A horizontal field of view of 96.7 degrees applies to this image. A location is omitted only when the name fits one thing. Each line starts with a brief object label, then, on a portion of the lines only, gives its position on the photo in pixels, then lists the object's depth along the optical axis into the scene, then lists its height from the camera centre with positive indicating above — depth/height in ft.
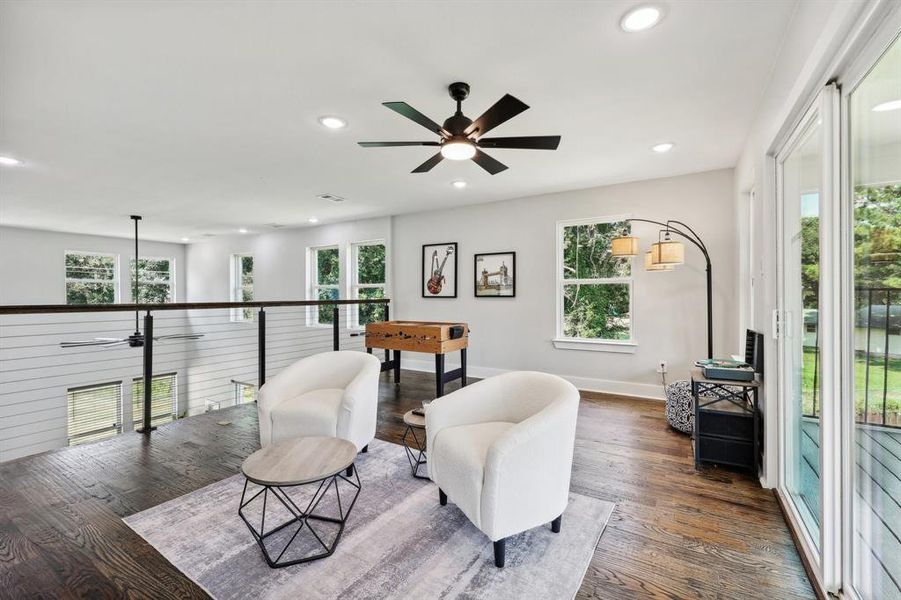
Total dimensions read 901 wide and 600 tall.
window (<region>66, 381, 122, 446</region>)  22.65 -6.64
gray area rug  5.43 -3.90
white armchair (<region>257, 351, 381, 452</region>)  8.67 -2.33
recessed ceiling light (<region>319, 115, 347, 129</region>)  9.59 +4.29
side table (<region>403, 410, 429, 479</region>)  8.46 -3.72
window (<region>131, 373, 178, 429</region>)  26.21 -6.84
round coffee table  5.62 -2.50
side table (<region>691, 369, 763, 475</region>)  8.60 -2.75
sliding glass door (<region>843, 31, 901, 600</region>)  3.91 -0.41
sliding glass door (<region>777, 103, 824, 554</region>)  5.89 -0.36
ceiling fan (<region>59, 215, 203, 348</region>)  17.12 -1.90
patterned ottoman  11.03 -3.04
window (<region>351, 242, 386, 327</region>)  22.07 +1.19
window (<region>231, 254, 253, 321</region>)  27.84 +1.22
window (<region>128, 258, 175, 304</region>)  28.68 +1.34
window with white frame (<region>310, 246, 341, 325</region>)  23.97 +1.38
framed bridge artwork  17.92 +1.08
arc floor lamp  12.02 +1.50
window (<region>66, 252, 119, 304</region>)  24.71 +1.32
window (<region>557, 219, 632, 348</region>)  15.64 +0.53
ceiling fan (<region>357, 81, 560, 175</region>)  7.13 +3.18
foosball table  14.03 -1.48
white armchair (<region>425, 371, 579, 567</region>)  5.74 -2.39
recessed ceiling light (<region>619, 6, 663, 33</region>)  5.93 +4.27
